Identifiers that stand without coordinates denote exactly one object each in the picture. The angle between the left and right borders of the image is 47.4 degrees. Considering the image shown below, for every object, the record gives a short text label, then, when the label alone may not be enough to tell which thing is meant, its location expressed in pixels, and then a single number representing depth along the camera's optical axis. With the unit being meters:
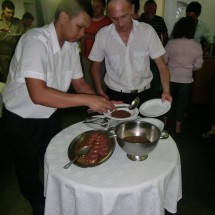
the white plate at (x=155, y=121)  1.52
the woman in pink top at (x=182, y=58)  2.70
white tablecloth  1.10
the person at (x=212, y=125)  2.93
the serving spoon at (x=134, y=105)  1.74
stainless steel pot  1.15
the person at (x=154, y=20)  3.63
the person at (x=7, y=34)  3.48
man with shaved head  1.94
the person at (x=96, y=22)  3.03
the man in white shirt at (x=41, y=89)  1.27
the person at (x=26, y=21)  4.36
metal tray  1.22
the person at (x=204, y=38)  3.85
